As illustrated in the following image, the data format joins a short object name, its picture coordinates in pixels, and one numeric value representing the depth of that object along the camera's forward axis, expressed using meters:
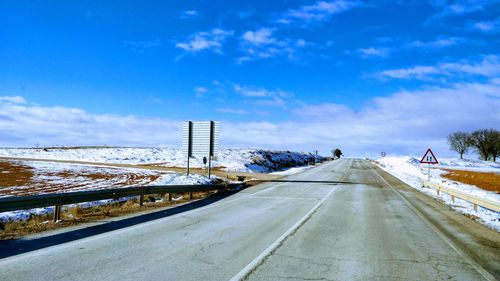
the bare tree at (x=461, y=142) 113.56
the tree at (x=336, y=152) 155.48
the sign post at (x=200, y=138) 30.09
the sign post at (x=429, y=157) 29.08
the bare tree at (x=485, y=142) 107.81
